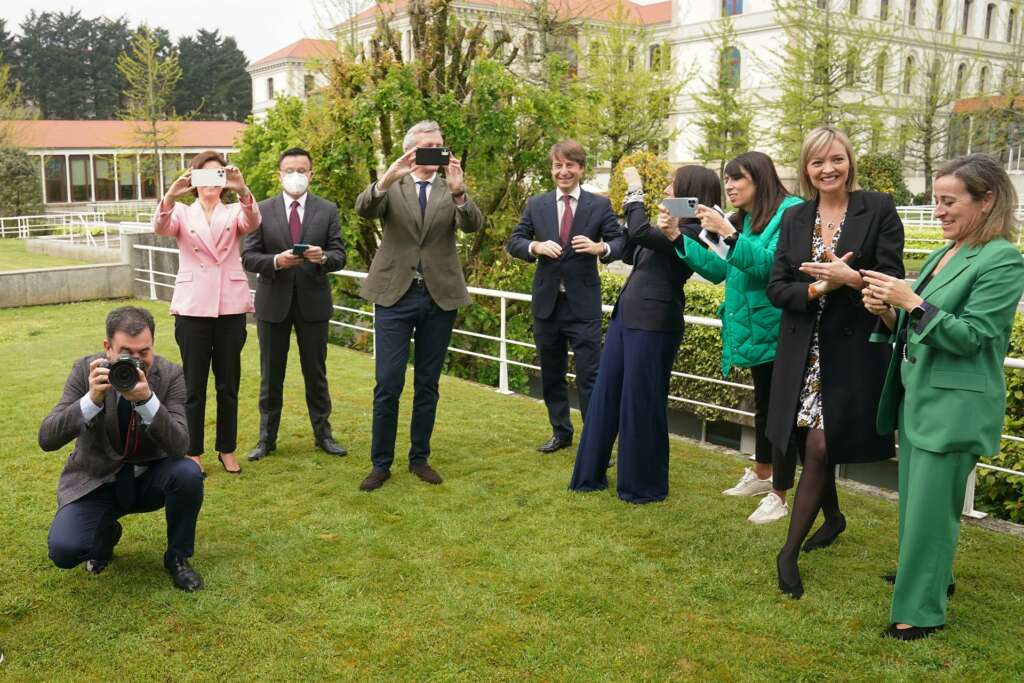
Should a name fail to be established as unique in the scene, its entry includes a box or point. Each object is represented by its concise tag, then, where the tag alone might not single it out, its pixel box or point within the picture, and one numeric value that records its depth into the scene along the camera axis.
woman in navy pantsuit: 5.11
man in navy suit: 6.21
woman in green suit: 3.38
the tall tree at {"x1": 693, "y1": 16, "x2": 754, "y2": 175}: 36.34
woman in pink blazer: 5.63
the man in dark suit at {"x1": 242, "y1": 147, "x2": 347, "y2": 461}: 6.03
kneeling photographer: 3.84
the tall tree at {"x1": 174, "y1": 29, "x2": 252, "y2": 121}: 80.19
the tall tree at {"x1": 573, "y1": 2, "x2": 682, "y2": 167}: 34.94
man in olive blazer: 5.57
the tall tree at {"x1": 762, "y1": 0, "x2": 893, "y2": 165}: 31.73
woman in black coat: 4.00
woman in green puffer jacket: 4.55
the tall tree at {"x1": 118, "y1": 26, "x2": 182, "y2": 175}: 43.93
